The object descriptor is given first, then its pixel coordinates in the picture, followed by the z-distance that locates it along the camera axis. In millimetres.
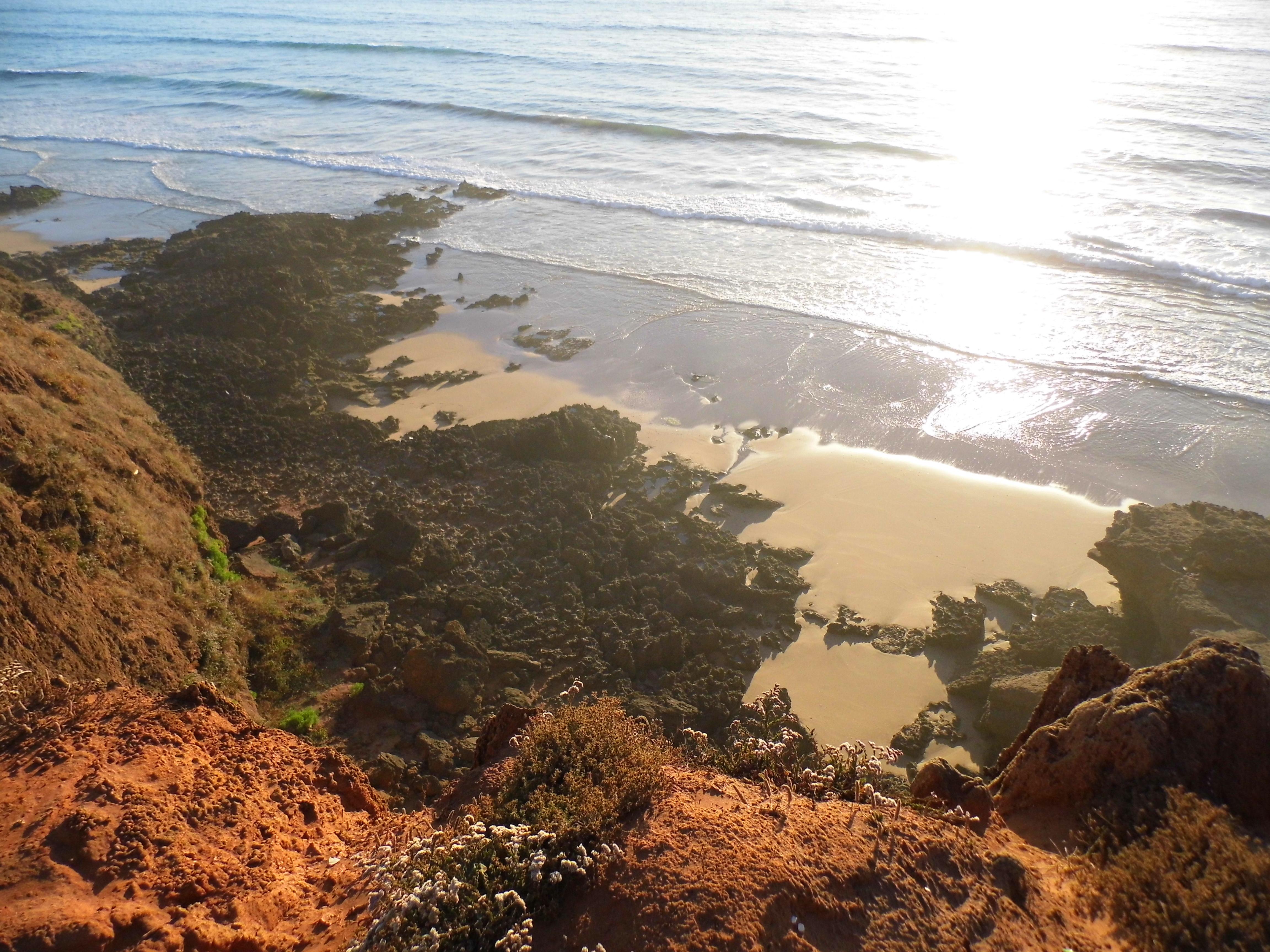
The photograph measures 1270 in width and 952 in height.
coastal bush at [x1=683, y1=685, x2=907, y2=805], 4531
